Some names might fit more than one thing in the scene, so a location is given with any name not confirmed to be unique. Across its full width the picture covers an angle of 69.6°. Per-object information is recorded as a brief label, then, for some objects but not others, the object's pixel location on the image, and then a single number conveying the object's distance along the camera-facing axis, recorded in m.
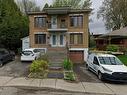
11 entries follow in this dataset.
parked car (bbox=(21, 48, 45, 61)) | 11.26
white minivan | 6.86
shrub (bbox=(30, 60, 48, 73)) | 7.56
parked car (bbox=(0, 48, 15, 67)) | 10.24
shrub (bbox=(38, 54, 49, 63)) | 10.39
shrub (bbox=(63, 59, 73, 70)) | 8.44
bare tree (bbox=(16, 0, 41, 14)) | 22.69
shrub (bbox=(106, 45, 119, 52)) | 13.90
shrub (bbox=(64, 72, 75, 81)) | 6.80
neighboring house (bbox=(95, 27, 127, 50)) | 15.34
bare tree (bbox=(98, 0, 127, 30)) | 21.03
